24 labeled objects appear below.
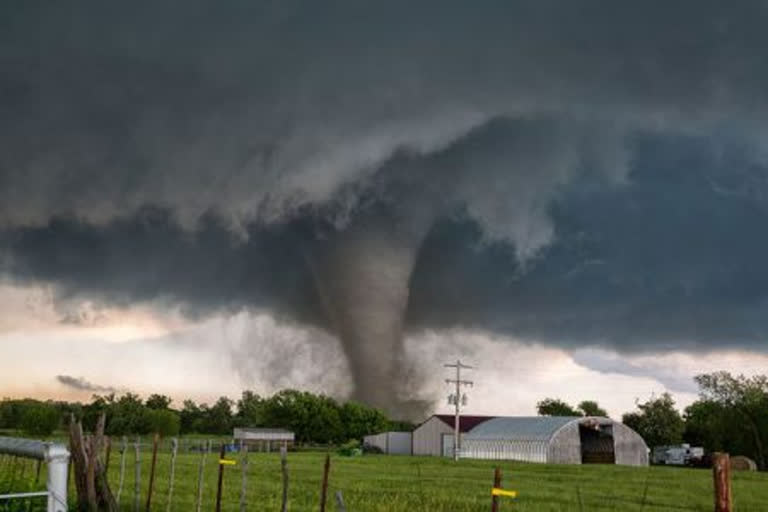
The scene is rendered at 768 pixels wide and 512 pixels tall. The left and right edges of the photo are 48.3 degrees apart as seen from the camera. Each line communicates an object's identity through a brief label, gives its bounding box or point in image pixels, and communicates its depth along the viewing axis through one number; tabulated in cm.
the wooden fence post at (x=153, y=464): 2567
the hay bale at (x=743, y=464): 8834
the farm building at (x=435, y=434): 10544
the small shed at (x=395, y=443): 11000
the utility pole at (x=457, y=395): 9344
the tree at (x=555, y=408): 18388
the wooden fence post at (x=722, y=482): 823
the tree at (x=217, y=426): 19462
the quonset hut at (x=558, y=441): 8756
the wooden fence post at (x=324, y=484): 1884
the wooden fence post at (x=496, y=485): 1283
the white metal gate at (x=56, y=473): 1831
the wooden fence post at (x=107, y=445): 3159
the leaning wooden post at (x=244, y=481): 2097
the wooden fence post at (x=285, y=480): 2017
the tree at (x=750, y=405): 11212
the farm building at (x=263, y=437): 11362
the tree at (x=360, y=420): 14712
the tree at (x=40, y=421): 14112
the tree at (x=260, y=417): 15900
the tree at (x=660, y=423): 13700
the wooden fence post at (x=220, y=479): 2318
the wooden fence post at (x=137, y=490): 2664
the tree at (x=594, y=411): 18985
